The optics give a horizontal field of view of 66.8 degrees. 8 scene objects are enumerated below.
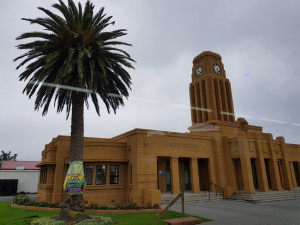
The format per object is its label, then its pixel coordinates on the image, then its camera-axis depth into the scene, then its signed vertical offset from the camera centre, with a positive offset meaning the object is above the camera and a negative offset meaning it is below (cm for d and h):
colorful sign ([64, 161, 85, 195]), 1449 +1
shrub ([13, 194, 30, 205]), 2145 -173
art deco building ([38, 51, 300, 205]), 2364 +196
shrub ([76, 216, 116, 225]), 1328 -239
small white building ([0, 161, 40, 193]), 4134 +73
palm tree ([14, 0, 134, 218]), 1531 +832
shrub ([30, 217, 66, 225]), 1319 -234
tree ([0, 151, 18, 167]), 10239 +1107
